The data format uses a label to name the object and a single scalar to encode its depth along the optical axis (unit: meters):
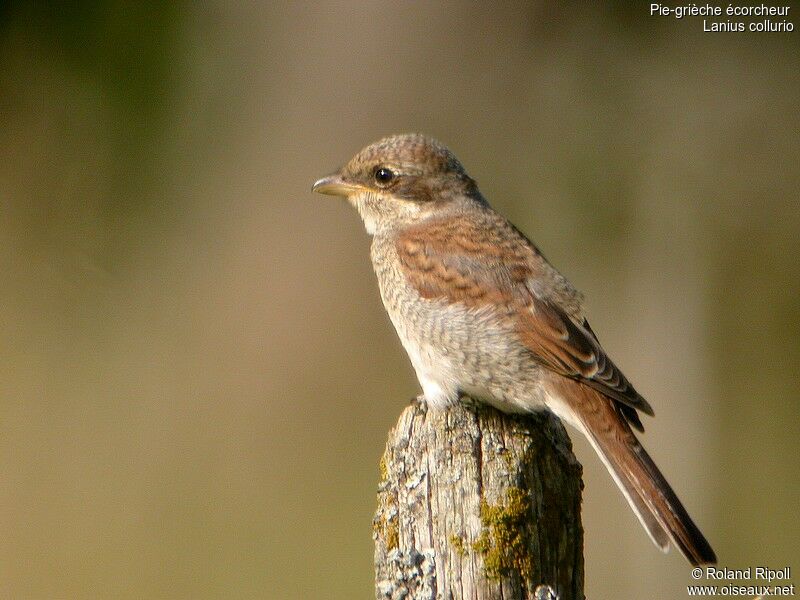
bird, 6.53
